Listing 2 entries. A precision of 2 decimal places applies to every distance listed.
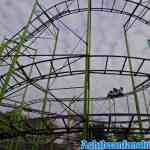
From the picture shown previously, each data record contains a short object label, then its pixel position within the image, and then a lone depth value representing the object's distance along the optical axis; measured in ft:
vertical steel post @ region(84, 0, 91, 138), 28.62
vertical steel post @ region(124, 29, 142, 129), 40.03
